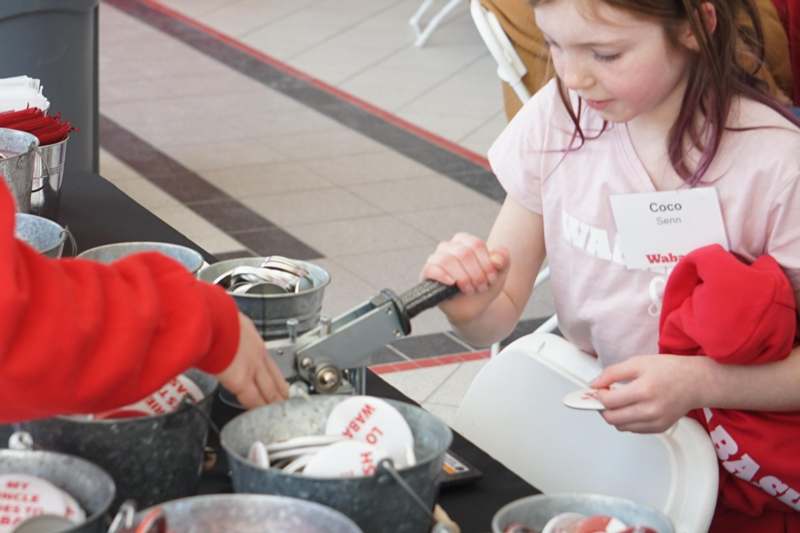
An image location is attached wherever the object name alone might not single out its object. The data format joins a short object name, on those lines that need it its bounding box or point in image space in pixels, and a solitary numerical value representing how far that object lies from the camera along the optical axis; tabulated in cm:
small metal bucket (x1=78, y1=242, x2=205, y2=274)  167
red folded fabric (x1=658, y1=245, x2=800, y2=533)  159
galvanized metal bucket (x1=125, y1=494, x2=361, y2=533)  123
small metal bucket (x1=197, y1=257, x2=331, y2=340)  152
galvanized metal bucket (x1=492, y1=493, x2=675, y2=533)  129
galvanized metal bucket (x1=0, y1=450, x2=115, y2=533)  128
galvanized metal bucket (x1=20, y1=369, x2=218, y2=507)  132
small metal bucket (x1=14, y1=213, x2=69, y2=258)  170
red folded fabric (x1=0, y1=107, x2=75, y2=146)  196
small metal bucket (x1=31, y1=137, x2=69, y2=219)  193
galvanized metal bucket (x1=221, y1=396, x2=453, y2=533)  126
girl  163
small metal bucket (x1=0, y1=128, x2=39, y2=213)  183
